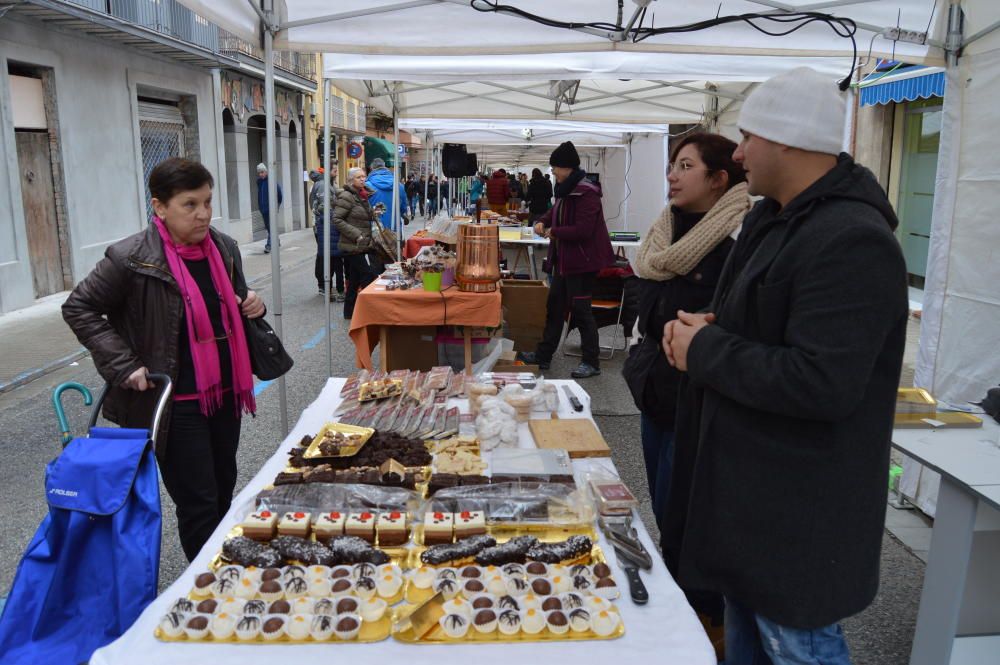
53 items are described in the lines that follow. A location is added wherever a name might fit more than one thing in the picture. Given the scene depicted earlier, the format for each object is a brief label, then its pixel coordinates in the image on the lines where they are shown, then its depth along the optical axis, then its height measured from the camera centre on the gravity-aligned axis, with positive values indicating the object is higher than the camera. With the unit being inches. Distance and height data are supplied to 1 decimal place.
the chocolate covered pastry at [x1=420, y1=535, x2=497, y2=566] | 77.0 -37.4
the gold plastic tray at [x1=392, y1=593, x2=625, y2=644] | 64.9 -38.6
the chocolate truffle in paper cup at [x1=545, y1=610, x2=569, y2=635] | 66.2 -38.3
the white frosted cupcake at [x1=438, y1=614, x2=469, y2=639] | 65.2 -38.0
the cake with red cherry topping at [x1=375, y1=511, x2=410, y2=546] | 80.2 -36.6
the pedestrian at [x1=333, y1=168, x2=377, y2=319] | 359.9 -22.5
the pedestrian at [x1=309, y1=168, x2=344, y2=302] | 413.4 -42.3
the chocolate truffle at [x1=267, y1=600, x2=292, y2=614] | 67.8 -37.9
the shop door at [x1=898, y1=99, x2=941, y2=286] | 397.4 +4.2
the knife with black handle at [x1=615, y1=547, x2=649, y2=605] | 71.0 -38.3
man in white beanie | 59.3 -16.0
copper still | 204.8 -18.9
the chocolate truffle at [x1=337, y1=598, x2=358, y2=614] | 67.9 -37.8
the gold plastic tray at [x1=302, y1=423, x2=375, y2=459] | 101.0 -35.2
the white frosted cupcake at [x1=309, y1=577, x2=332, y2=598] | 70.7 -37.7
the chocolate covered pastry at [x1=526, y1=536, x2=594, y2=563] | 77.4 -37.5
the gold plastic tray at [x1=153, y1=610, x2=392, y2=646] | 65.0 -38.8
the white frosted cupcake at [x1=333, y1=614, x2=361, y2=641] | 65.0 -38.1
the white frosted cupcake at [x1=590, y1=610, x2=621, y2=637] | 66.1 -38.3
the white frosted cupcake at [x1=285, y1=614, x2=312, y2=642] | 65.1 -38.1
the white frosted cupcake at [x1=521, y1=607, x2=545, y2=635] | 66.1 -38.2
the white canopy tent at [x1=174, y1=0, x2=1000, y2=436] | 137.7 +32.3
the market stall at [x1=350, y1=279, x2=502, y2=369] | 205.5 -33.5
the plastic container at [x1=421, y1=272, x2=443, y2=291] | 207.5 -25.6
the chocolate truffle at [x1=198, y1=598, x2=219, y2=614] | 68.0 -37.8
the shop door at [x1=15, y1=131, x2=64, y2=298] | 429.1 -14.0
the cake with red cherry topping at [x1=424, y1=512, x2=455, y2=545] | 80.6 -36.7
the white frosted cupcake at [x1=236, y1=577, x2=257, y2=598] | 70.4 -37.6
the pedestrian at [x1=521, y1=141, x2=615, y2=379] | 256.1 -23.3
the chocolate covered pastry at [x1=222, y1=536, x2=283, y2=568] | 76.4 -37.4
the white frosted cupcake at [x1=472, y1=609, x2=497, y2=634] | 65.8 -38.1
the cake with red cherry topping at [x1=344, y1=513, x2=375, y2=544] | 81.0 -36.6
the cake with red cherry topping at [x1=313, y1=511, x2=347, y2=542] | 81.0 -36.6
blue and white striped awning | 325.1 +48.1
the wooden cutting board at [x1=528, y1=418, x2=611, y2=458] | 104.2 -36.1
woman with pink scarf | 107.0 -20.9
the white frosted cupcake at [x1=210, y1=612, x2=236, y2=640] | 65.2 -38.1
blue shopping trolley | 88.1 -44.0
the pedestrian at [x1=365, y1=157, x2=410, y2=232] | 421.1 +1.7
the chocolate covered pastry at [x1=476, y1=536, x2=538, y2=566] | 77.0 -37.6
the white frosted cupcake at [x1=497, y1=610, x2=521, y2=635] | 65.9 -38.2
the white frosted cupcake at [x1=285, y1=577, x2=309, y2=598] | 70.9 -37.8
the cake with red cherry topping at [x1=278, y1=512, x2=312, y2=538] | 81.3 -36.5
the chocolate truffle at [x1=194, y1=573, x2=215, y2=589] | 71.3 -37.4
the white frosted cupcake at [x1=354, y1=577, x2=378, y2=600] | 70.1 -37.7
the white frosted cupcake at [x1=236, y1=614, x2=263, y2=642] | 65.2 -38.3
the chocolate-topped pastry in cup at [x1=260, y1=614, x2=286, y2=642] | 65.2 -38.3
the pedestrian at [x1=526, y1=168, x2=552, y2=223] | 617.0 -7.1
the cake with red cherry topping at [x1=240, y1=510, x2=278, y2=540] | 81.2 -36.6
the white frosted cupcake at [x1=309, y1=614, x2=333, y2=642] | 65.1 -38.2
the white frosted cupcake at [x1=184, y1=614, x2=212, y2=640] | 65.1 -38.1
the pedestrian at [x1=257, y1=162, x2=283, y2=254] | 547.5 -4.7
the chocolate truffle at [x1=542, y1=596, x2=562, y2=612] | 68.8 -38.0
